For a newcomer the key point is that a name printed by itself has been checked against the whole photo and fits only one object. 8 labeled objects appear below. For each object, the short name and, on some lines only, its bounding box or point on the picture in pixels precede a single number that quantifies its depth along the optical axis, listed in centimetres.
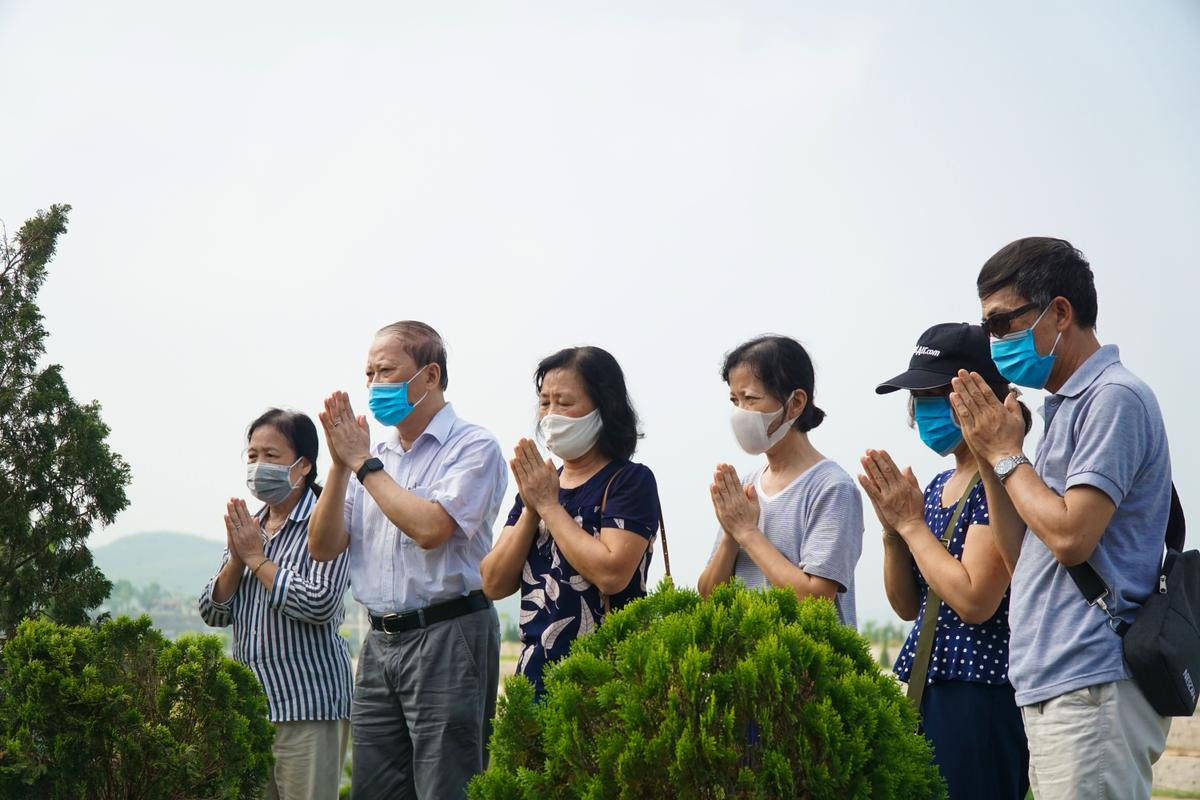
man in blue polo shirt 301
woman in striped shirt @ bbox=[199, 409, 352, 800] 540
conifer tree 593
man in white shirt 471
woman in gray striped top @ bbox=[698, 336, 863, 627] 416
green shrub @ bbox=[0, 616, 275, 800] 448
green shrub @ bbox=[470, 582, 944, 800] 298
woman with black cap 356
